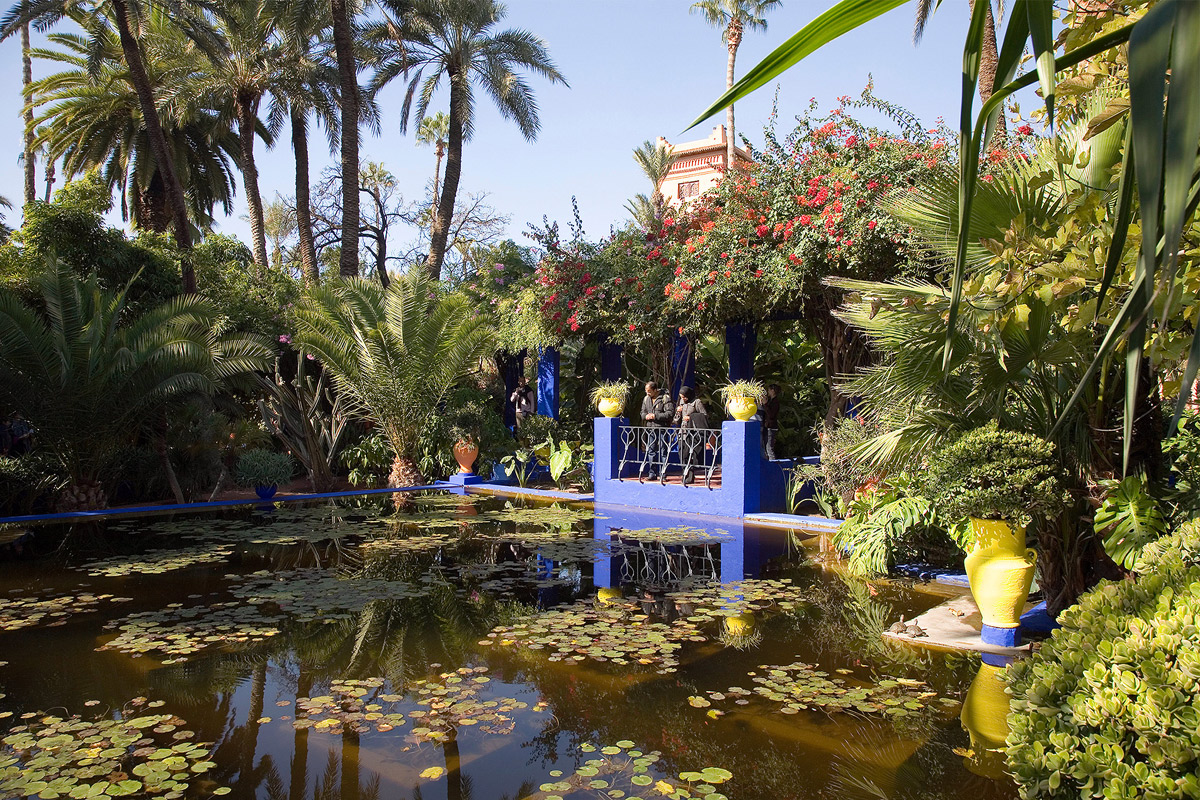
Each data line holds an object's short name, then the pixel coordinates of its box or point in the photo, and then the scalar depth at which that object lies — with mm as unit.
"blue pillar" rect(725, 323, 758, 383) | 13695
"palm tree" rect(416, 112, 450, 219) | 33844
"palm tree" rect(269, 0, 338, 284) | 21031
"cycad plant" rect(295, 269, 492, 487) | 14984
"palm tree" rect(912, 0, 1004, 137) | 12890
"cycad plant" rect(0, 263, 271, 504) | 11219
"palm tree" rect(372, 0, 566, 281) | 20625
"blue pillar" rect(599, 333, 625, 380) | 16141
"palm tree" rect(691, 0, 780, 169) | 30203
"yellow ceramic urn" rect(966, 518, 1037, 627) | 5191
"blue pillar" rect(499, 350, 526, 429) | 18453
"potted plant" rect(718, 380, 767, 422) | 11281
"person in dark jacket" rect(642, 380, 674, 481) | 12750
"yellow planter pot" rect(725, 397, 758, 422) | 11273
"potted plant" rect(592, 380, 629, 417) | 13461
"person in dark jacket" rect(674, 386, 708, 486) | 12094
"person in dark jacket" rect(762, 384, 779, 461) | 13539
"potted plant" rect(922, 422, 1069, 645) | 4895
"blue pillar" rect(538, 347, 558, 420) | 16516
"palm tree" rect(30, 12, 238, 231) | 20281
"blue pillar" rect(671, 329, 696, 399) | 14875
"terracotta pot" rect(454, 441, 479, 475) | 15359
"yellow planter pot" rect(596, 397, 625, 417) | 13445
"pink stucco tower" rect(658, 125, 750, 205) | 36906
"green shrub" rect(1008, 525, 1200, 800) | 2246
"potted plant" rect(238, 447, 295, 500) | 13164
